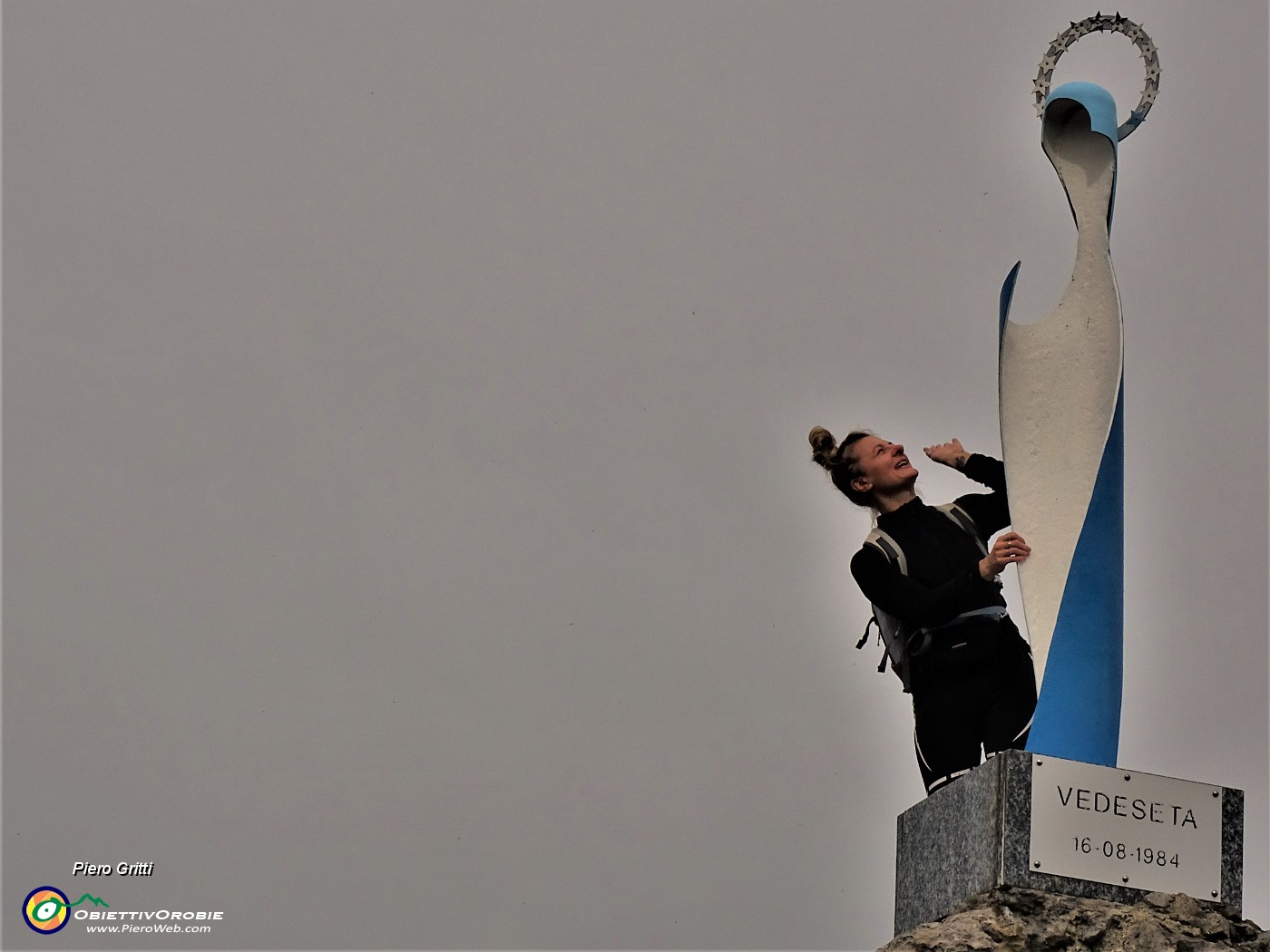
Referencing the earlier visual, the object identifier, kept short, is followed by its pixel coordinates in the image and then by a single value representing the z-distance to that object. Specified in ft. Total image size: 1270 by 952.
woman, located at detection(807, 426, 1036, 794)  21.91
